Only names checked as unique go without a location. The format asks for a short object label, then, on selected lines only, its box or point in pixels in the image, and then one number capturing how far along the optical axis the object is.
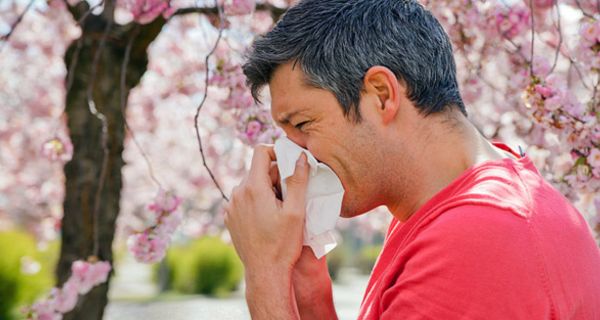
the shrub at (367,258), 20.48
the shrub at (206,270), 13.38
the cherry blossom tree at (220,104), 2.39
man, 1.01
